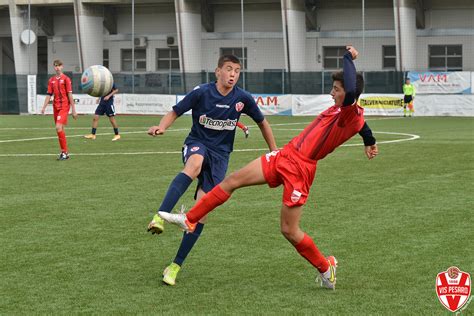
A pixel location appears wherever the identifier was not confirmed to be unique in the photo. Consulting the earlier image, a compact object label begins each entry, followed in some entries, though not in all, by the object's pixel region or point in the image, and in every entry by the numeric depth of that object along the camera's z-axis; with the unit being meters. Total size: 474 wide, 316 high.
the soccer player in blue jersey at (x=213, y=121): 8.15
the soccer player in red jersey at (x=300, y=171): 7.06
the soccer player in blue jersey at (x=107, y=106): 27.19
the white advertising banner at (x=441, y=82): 43.16
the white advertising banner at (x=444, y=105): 41.88
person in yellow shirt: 41.50
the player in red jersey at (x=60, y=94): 20.55
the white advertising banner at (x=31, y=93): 49.72
